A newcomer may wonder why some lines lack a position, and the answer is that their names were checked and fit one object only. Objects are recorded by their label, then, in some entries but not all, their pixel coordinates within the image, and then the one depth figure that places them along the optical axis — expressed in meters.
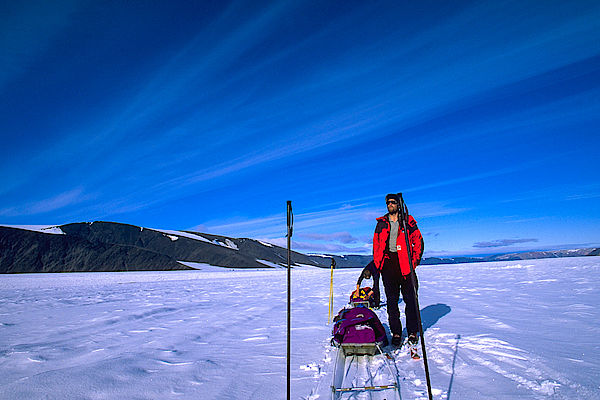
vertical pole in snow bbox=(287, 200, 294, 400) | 3.12
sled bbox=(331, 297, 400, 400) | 3.25
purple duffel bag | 4.18
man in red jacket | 4.60
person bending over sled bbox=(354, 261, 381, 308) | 7.51
